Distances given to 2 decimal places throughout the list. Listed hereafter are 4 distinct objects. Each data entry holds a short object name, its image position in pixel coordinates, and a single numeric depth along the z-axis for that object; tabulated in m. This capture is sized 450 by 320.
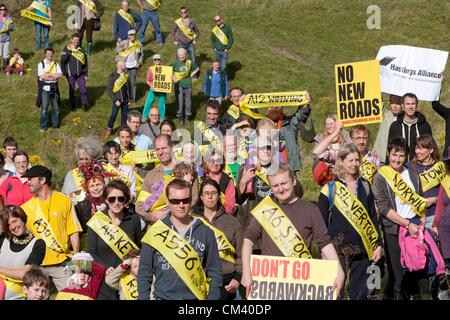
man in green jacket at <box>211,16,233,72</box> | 23.28
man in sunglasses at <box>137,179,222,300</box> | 7.06
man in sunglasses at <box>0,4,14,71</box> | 23.56
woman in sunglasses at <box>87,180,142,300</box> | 8.45
